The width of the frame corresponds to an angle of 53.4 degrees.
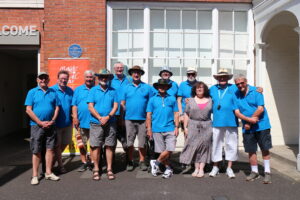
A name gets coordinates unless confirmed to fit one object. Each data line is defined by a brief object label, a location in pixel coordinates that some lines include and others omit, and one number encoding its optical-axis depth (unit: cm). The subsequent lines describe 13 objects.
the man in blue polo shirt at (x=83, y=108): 554
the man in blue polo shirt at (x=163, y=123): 523
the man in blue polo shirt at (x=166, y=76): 572
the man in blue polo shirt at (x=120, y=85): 578
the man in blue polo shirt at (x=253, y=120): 500
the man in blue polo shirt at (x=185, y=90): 588
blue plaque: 761
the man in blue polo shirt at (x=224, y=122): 520
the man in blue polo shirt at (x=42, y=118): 495
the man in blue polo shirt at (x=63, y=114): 546
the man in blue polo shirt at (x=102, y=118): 513
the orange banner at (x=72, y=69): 696
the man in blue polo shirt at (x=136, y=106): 551
